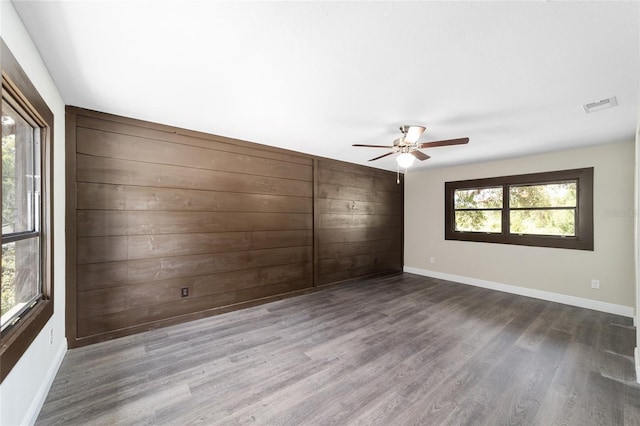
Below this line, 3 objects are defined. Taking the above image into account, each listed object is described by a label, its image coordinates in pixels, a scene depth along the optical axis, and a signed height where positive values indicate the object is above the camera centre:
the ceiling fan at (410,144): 2.63 +0.79
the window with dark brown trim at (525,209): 3.75 +0.05
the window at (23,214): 1.35 -0.01
